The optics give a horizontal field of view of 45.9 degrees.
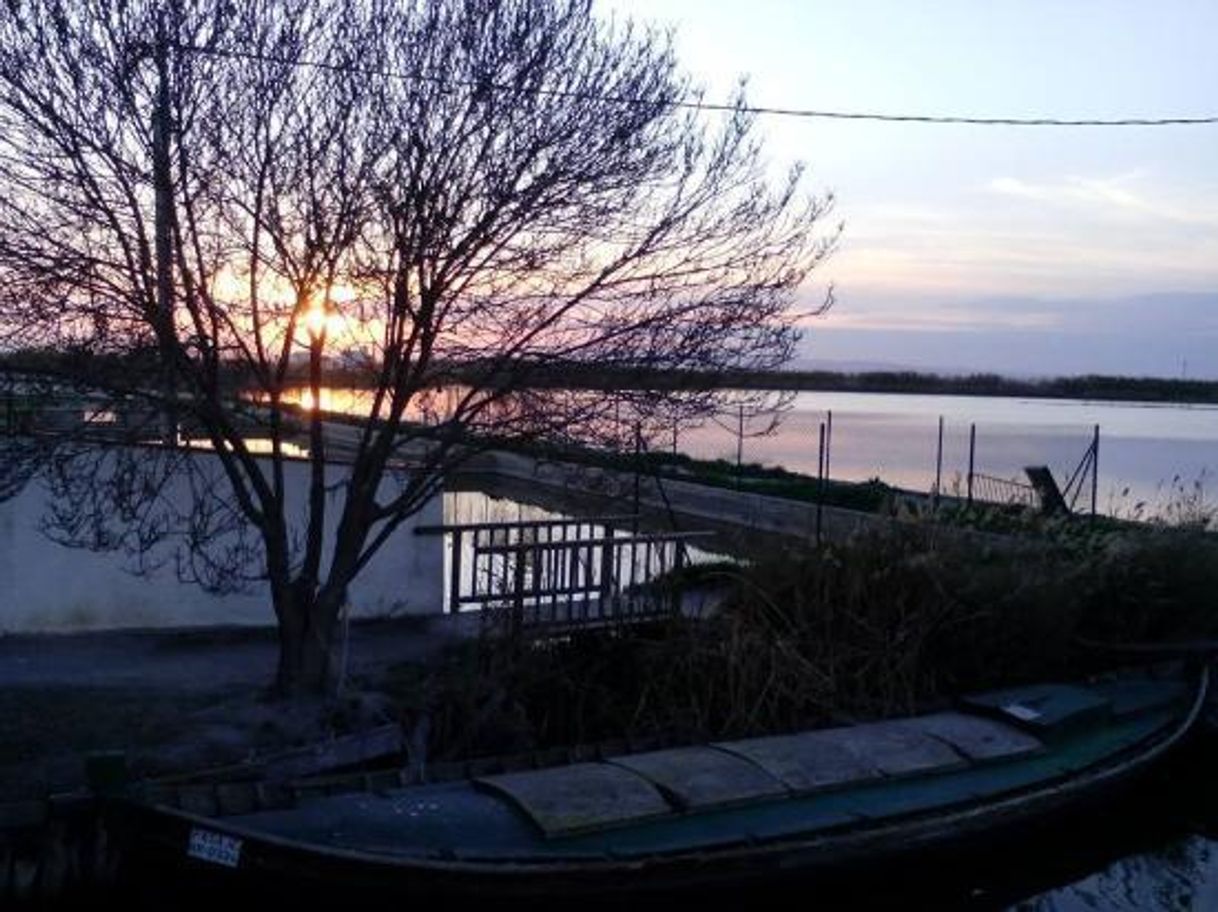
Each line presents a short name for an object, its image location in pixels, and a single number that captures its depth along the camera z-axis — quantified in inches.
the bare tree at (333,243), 380.8
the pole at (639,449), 449.1
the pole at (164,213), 375.2
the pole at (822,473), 935.0
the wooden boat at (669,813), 310.7
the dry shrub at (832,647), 458.9
